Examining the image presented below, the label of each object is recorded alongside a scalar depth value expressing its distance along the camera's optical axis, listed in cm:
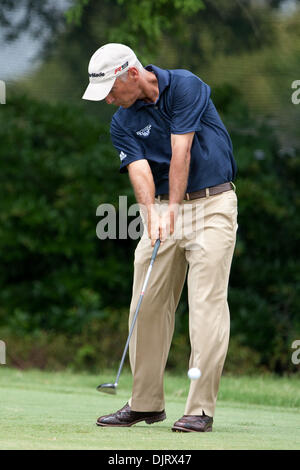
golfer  891
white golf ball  863
